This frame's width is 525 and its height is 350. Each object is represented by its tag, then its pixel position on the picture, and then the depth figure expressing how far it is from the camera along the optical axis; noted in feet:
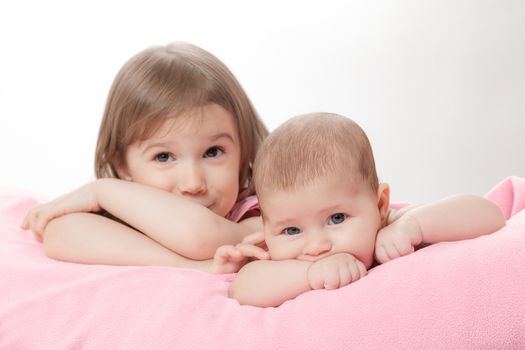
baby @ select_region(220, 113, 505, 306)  3.61
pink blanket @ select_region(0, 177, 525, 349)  3.35
